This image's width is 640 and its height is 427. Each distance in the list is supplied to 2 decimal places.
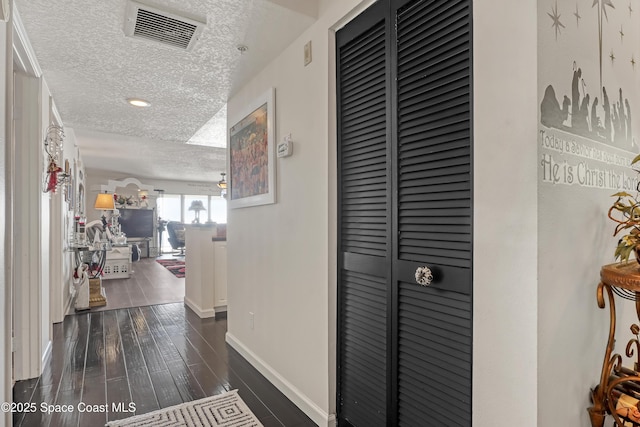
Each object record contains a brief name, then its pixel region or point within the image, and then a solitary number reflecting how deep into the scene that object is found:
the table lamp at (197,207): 12.15
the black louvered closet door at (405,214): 1.24
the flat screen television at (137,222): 10.73
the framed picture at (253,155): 2.46
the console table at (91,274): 4.33
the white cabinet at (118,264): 6.61
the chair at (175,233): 10.95
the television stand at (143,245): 10.78
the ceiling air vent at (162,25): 1.84
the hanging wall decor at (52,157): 2.85
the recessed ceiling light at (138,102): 3.17
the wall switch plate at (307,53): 2.05
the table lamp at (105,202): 6.21
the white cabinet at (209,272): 4.11
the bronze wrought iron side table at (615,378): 1.04
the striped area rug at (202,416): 1.93
